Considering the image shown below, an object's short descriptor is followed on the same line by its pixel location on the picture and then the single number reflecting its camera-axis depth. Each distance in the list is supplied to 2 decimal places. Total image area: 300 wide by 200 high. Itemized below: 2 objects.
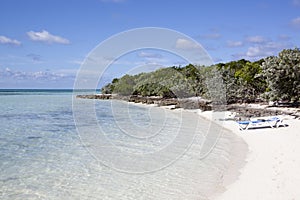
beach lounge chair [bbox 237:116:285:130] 20.30
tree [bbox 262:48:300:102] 29.98
